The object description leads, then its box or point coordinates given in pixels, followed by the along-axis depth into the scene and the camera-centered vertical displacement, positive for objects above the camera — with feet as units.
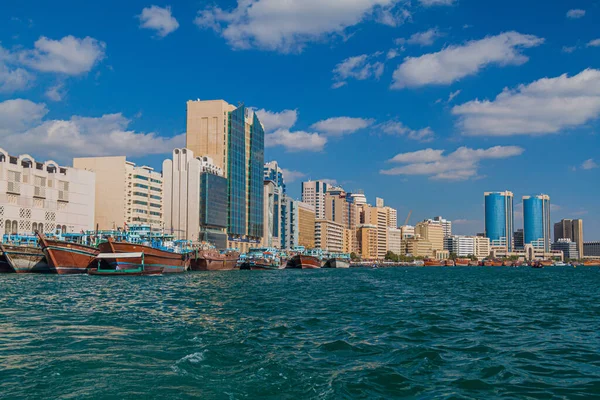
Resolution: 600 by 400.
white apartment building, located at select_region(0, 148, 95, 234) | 329.72 +27.68
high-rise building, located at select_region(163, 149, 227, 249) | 500.74 +39.26
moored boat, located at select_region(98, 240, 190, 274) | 241.96 -8.58
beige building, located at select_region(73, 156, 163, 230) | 440.04 +38.90
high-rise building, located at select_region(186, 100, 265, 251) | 554.05 +89.20
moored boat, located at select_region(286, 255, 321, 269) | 503.61 -19.44
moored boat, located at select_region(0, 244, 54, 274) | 247.70 -8.39
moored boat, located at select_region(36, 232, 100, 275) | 234.58 -6.22
